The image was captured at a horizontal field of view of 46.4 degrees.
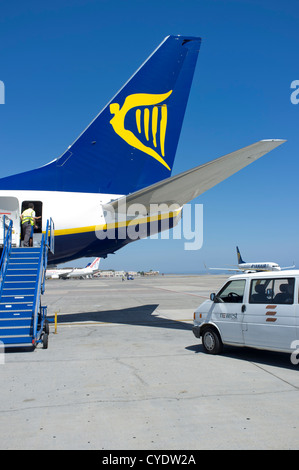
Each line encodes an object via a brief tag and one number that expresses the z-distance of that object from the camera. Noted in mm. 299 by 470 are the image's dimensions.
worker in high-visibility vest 11840
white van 7328
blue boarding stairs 9281
